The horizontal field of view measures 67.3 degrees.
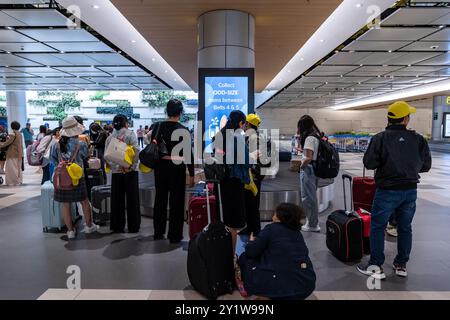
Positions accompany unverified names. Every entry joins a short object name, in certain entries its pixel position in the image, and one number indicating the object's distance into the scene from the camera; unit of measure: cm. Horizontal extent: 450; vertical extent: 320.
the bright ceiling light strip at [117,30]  709
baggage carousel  579
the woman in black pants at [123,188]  480
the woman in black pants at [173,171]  430
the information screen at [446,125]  2506
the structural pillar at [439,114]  2445
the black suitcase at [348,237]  387
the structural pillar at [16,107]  2344
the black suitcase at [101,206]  542
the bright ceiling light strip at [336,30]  701
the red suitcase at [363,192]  555
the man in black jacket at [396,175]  328
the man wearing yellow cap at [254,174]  409
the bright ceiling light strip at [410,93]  2041
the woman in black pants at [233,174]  338
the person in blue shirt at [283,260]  259
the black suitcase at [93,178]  614
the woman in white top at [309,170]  457
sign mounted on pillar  638
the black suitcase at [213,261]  292
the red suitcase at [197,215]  444
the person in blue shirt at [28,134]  1424
